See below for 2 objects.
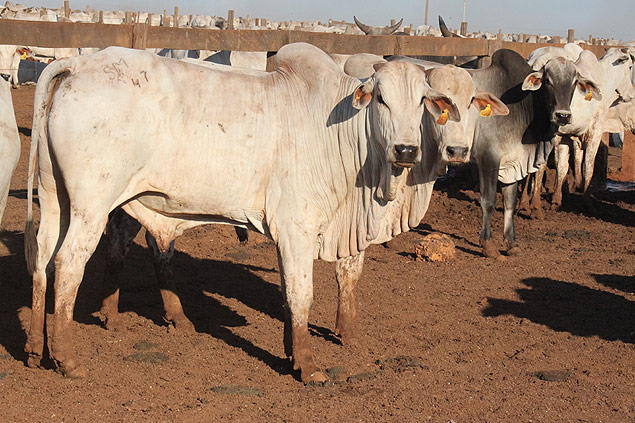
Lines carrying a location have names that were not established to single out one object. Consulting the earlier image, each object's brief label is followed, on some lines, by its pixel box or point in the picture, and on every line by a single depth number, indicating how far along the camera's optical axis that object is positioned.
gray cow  8.61
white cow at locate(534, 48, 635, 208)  10.71
